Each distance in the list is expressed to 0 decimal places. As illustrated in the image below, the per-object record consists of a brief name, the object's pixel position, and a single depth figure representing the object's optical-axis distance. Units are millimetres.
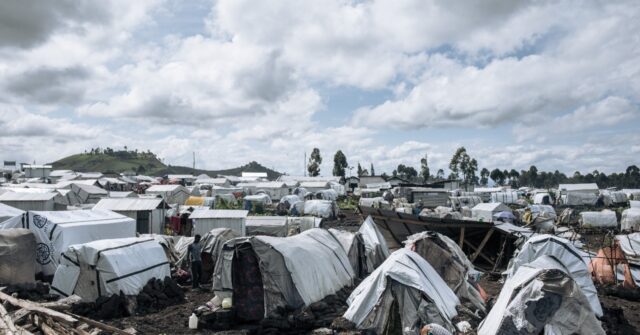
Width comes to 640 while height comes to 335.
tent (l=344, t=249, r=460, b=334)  12102
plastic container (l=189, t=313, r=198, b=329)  13820
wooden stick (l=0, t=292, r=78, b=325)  11898
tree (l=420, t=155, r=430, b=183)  116906
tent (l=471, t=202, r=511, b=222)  45312
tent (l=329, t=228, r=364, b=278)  20297
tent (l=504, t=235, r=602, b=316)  15766
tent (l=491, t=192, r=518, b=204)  71812
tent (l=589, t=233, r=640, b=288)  19219
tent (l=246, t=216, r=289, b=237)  31172
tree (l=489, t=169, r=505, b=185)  139375
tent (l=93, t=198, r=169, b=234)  31203
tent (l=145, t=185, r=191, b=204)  54953
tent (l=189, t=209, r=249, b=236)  29672
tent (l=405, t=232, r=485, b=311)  15914
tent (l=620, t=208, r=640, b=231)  39094
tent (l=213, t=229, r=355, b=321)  14164
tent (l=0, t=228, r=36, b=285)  17516
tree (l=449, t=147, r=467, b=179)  110375
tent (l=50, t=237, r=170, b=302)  15516
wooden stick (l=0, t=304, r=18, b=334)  11570
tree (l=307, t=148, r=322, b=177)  118375
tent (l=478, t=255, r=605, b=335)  10703
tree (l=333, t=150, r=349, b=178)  114438
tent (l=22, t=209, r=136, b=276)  19528
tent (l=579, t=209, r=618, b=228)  42562
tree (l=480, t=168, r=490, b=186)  148125
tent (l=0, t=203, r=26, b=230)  20141
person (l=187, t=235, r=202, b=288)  19344
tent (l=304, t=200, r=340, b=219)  49938
